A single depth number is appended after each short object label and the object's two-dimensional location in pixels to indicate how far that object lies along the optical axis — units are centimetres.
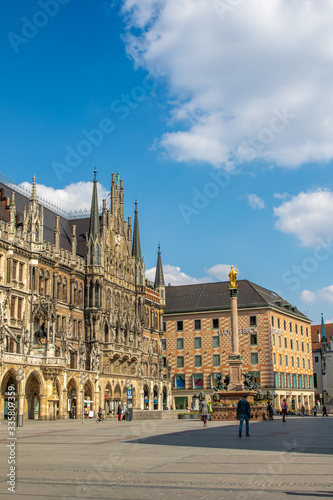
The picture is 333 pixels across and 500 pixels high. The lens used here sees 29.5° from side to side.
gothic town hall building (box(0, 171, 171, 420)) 5447
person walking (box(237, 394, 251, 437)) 2595
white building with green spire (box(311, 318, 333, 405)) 11875
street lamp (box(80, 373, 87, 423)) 5902
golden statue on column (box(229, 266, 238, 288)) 5497
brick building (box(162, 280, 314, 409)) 9125
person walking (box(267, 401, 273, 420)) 5043
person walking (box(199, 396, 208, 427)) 3531
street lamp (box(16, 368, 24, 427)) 4579
